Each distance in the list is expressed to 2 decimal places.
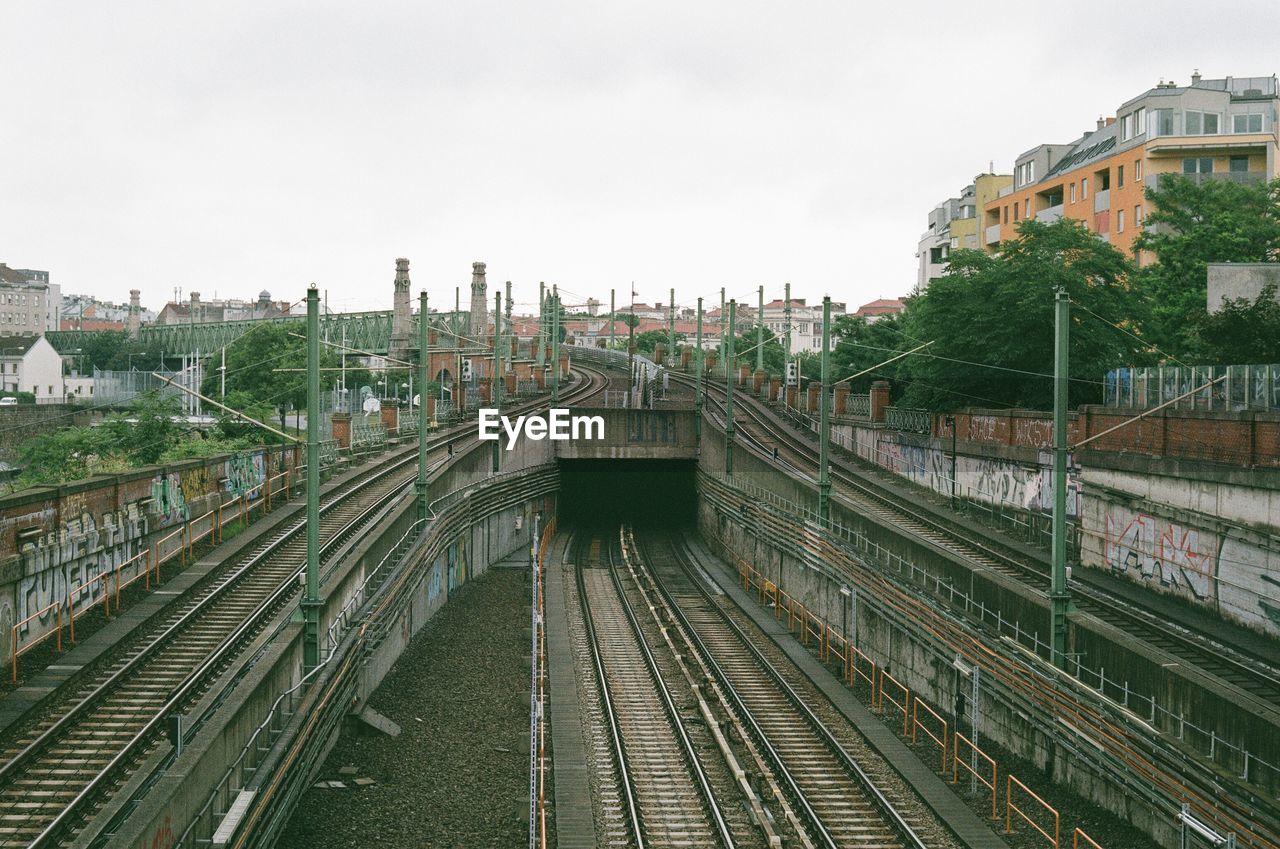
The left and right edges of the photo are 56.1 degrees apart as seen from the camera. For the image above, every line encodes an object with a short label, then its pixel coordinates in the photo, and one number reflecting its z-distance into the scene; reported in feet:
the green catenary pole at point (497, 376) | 158.40
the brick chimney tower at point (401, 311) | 305.94
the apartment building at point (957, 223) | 267.80
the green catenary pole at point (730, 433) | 154.13
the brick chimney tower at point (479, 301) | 331.57
